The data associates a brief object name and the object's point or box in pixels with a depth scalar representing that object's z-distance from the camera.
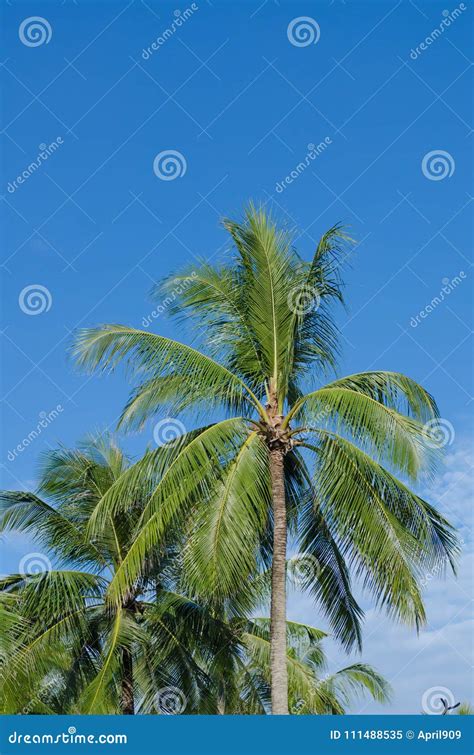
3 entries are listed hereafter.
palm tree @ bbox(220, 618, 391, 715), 17.53
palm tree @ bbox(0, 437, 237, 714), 17.61
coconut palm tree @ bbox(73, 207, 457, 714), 14.09
